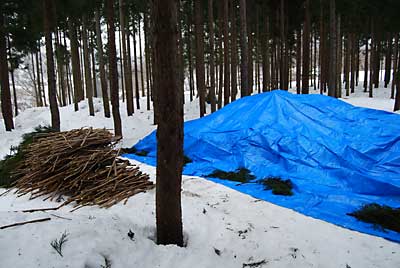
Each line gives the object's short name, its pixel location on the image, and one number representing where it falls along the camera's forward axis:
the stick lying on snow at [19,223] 2.71
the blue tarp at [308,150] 4.71
